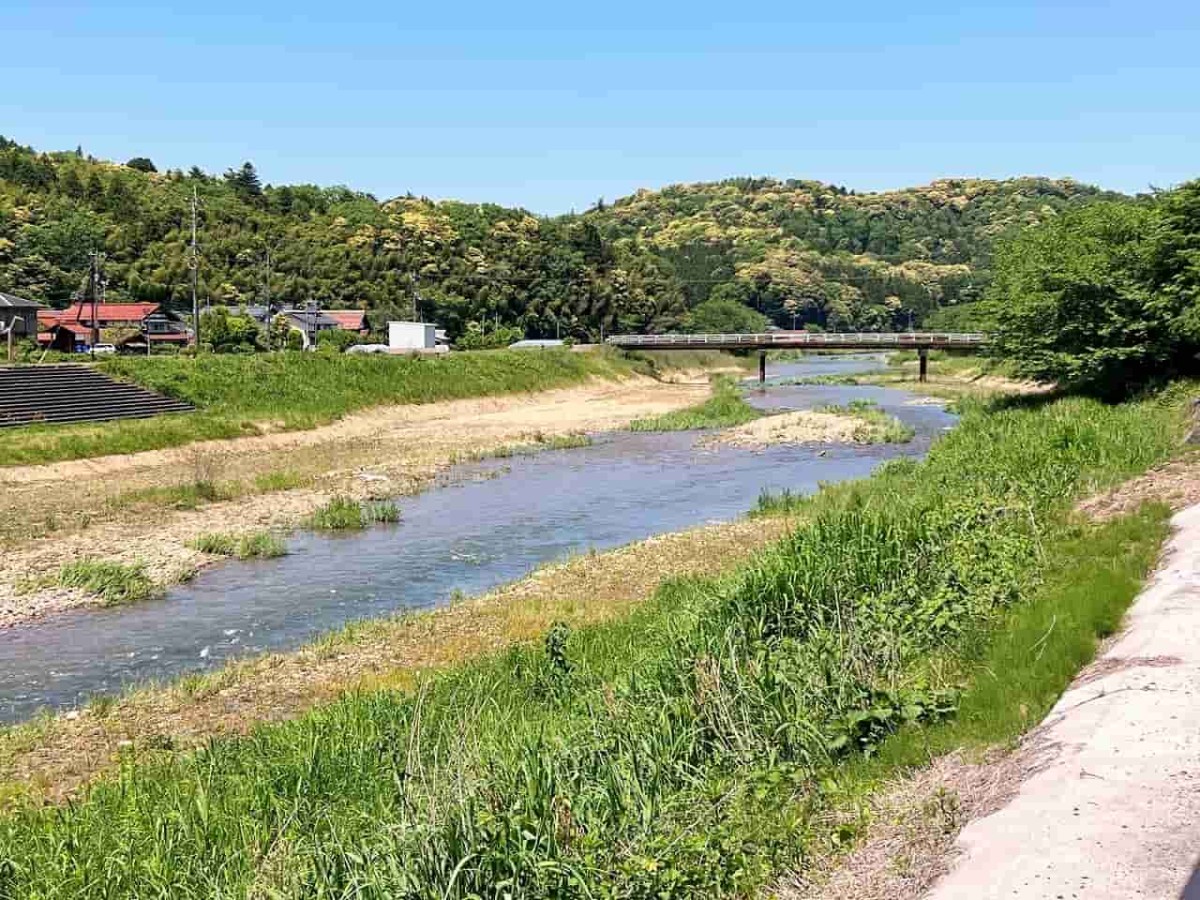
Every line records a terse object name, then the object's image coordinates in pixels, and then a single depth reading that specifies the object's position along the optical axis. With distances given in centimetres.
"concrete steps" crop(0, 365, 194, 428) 3984
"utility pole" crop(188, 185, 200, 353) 6475
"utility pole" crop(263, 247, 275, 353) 7406
